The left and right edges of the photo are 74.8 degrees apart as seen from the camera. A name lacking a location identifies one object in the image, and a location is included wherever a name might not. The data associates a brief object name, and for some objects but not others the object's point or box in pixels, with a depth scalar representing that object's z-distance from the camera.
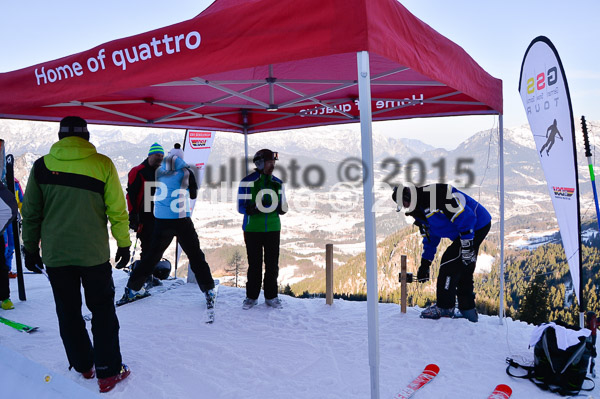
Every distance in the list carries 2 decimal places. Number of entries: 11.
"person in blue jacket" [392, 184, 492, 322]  3.76
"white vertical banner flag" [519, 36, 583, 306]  3.15
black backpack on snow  2.67
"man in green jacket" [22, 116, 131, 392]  2.30
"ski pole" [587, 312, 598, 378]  2.89
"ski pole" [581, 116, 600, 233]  3.28
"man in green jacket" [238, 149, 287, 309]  4.25
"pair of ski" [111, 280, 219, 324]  4.03
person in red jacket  4.51
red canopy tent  1.93
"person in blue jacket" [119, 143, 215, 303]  3.79
